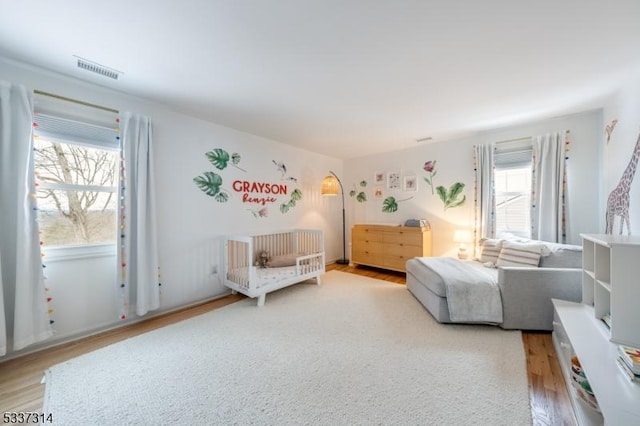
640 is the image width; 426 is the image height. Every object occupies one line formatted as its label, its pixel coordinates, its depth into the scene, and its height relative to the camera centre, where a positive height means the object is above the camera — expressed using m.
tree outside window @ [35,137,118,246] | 2.09 +0.18
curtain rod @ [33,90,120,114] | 2.00 +1.01
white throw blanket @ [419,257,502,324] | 2.32 -0.88
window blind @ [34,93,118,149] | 2.03 +0.82
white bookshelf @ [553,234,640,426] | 1.04 -0.77
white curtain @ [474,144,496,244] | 3.50 +0.29
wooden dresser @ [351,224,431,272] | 3.96 -0.60
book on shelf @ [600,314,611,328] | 1.56 -0.74
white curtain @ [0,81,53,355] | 1.83 -0.12
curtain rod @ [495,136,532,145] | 3.26 +1.02
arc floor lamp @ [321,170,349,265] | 4.32 +0.46
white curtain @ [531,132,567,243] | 2.97 +0.30
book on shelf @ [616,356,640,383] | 1.11 -0.78
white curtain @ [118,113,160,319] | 2.37 -0.11
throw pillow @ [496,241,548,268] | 2.62 -0.49
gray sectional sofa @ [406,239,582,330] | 2.24 -0.79
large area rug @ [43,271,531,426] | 1.36 -1.17
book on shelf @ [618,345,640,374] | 1.13 -0.74
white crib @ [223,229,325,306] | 2.91 -0.73
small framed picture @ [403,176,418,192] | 4.38 +0.53
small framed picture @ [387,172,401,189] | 4.60 +0.62
